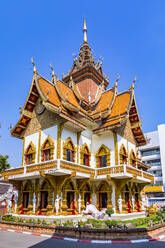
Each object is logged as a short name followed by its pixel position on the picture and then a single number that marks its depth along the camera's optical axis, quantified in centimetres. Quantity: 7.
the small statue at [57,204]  1274
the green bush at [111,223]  967
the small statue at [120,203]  1421
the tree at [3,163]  2934
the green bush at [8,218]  1310
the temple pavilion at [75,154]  1375
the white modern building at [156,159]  4281
